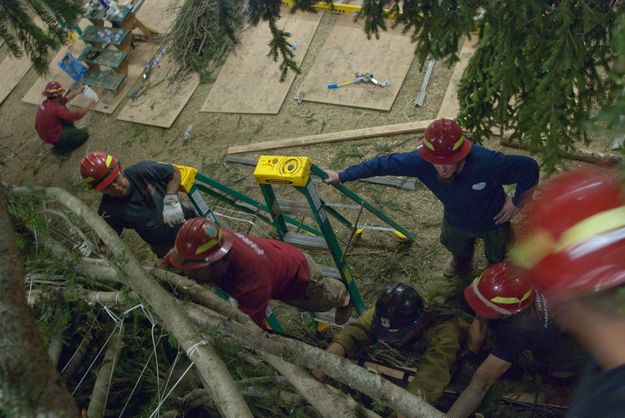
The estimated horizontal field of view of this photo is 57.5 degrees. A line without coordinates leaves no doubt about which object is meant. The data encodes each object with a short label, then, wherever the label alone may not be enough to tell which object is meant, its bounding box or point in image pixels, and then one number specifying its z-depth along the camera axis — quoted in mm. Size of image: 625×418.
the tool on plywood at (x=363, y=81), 7059
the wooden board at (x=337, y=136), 6367
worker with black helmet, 3320
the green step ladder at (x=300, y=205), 4012
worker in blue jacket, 3688
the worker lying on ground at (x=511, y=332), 3205
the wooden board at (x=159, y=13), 9156
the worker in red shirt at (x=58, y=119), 7375
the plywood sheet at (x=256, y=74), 7637
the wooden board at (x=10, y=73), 9523
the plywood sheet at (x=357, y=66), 7023
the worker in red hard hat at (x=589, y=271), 1509
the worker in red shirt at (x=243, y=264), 3533
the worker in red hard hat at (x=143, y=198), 4555
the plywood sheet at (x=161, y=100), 8047
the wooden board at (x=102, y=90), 8562
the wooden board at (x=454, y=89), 6430
